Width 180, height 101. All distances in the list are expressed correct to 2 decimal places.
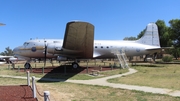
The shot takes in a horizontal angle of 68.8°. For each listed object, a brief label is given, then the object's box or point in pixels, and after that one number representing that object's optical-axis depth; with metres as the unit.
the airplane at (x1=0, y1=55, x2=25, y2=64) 39.97
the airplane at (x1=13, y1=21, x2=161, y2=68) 11.83
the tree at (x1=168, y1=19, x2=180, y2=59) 28.77
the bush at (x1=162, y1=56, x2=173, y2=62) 31.97
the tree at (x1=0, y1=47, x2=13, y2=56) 94.30
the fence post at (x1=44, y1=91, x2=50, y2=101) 3.57
